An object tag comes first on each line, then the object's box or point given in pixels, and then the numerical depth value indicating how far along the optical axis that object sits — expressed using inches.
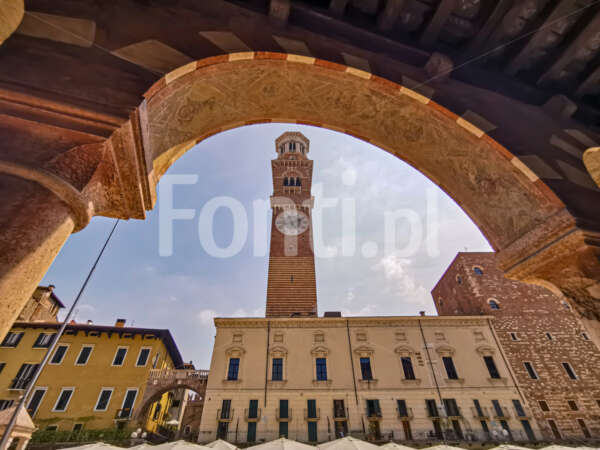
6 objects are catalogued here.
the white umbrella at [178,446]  403.7
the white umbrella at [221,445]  433.3
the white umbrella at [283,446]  400.1
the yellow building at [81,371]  689.0
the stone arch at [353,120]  99.8
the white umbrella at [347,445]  401.4
